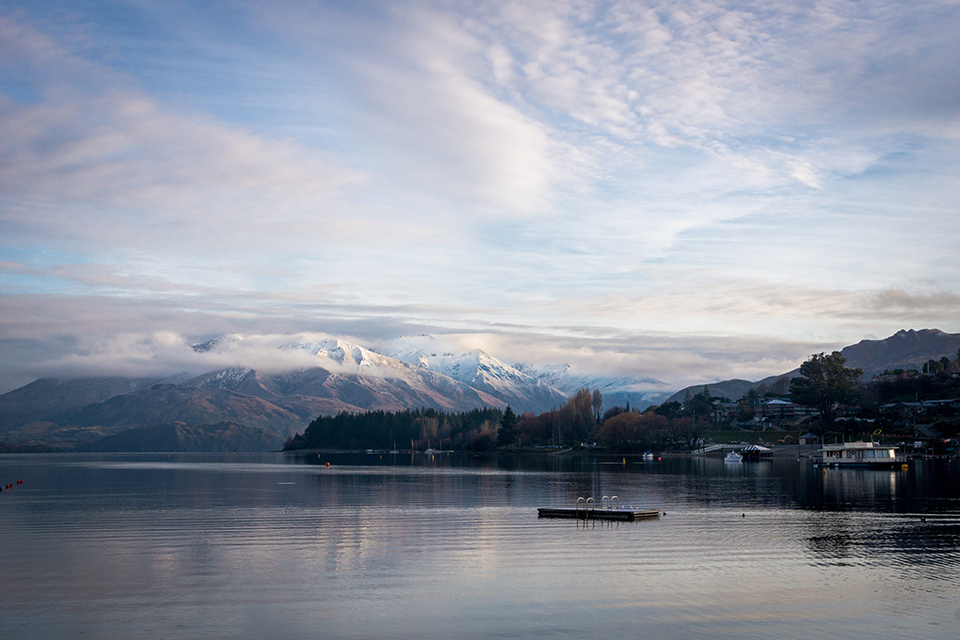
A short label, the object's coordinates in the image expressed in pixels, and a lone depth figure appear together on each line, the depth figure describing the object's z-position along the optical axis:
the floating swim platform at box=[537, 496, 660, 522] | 62.94
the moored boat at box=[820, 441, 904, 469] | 155.00
